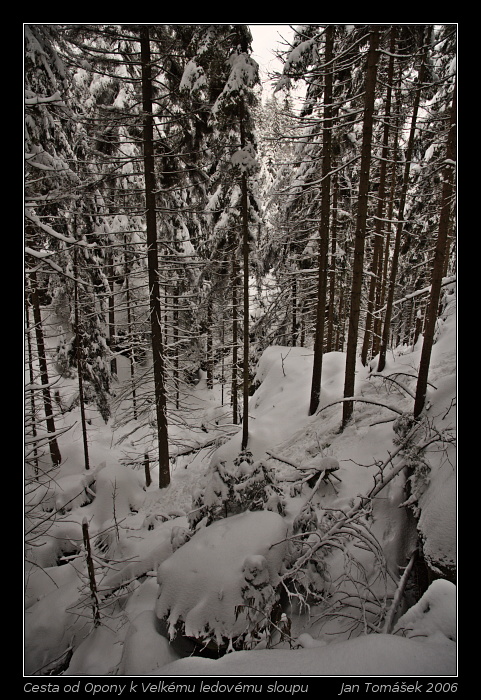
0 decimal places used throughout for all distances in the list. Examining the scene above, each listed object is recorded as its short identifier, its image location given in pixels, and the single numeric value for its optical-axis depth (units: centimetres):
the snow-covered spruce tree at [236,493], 605
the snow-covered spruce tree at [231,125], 838
